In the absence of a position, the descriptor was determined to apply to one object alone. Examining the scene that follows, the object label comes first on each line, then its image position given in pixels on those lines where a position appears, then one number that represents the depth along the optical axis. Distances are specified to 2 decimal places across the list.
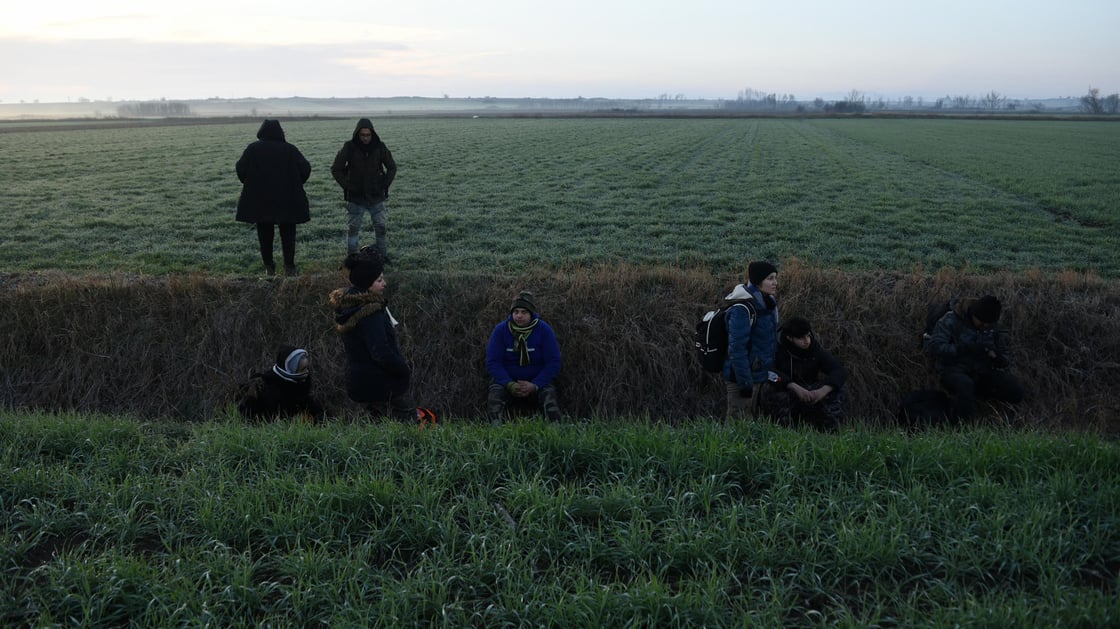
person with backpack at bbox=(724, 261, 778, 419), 7.09
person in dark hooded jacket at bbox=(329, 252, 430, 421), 6.69
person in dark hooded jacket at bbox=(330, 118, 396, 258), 10.11
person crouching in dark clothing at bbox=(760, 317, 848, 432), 7.25
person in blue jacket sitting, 7.49
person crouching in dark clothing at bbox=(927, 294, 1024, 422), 7.71
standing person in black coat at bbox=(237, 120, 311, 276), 9.73
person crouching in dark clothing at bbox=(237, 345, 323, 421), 6.97
